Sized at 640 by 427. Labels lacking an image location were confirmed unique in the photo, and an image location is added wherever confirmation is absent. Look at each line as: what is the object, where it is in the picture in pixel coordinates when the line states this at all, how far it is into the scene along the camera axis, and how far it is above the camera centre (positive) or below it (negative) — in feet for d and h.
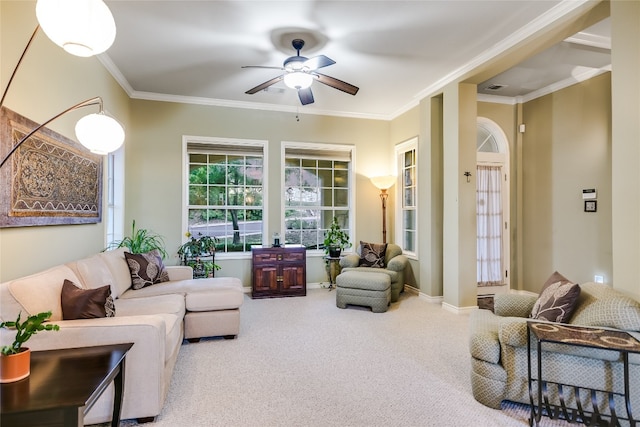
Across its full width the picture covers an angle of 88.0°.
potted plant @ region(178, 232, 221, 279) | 16.11 -2.00
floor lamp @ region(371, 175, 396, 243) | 18.74 +1.53
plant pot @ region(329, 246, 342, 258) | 18.20 -2.06
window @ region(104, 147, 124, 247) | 14.84 +0.91
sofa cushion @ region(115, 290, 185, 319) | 9.07 -2.62
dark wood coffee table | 4.05 -2.33
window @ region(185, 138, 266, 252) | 17.51 +1.21
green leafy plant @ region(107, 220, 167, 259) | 14.74 -1.30
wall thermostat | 14.08 +0.86
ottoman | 14.06 -3.30
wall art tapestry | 7.20 +0.94
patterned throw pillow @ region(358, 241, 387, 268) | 17.02 -2.14
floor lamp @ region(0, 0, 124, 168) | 4.81 +2.81
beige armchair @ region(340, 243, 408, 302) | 15.78 -2.61
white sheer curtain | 17.24 -0.61
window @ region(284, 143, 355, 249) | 18.88 +1.32
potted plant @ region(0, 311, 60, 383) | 4.52 -1.96
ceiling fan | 10.36 +4.65
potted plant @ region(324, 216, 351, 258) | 18.28 -1.53
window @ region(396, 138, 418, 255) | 17.66 +1.04
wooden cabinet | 16.70 -2.98
